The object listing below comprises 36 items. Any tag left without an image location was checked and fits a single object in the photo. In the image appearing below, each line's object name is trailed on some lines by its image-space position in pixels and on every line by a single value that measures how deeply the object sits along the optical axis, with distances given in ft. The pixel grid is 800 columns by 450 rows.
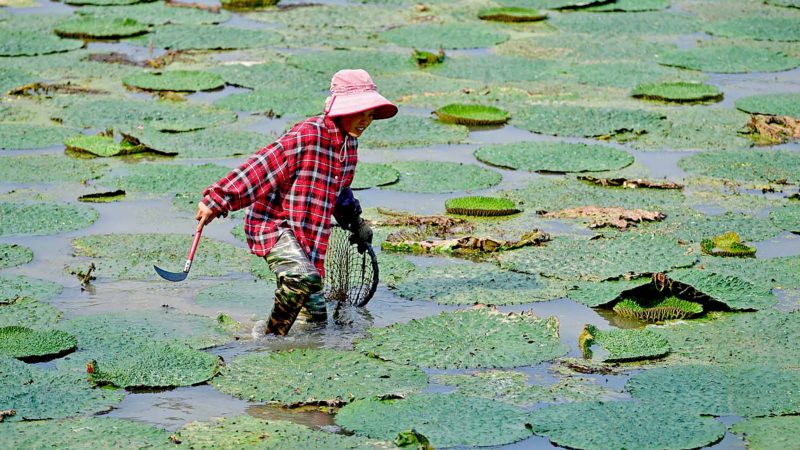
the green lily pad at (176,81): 60.64
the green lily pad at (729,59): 64.85
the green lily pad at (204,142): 51.62
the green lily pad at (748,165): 49.16
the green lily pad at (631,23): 72.23
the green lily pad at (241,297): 36.35
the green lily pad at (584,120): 55.06
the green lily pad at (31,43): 66.80
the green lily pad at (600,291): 36.91
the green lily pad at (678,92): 59.77
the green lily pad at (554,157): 50.37
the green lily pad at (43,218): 43.03
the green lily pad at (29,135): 52.49
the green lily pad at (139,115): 55.06
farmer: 32.65
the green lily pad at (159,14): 73.41
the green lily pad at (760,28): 70.85
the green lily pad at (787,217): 43.50
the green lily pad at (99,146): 51.65
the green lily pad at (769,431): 27.99
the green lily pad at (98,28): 70.44
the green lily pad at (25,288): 36.76
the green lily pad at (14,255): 39.73
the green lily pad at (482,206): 45.06
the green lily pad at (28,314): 34.78
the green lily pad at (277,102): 57.21
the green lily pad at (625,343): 33.06
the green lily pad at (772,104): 57.21
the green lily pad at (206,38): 68.38
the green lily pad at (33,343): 32.50
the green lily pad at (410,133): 53.78
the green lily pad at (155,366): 30.96
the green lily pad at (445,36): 69.31
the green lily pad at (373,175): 48.06
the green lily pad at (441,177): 47.83
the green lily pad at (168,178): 47.52
